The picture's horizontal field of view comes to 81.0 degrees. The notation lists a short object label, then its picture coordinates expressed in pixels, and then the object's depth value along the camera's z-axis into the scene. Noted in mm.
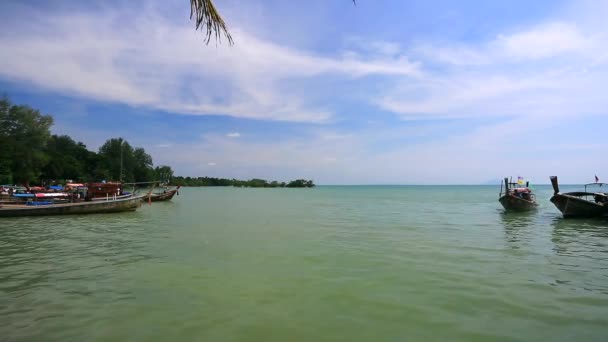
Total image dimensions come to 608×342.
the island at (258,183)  170375
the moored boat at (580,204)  22625
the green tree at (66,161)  81438
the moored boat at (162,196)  45269
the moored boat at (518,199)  29844
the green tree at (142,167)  119319
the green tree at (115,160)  105062
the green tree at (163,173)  121600
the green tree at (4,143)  50531
